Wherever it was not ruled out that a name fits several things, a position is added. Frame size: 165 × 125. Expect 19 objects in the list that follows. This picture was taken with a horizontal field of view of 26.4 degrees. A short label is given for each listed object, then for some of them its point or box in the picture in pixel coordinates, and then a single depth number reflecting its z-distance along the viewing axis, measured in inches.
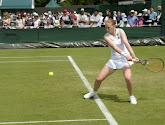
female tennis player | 275.4
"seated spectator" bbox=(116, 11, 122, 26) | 911.7
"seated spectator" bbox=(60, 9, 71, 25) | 847.7
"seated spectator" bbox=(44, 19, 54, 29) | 833.8
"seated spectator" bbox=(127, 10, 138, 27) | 821.2
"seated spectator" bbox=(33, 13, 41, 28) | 839.7
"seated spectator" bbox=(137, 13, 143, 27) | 853.8
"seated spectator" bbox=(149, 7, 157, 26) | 820.5
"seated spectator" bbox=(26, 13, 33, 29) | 883.7
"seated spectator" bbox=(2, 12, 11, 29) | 856.3
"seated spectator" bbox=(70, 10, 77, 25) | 847.2
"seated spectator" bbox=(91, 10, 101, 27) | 844.6
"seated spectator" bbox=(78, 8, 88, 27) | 837.8
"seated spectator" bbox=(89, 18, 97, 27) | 834.8
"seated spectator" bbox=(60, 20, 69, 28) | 835.3
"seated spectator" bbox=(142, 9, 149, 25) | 834.8
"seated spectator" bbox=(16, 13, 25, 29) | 850.8
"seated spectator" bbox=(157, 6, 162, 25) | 815.9
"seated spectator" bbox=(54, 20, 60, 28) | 835.4
